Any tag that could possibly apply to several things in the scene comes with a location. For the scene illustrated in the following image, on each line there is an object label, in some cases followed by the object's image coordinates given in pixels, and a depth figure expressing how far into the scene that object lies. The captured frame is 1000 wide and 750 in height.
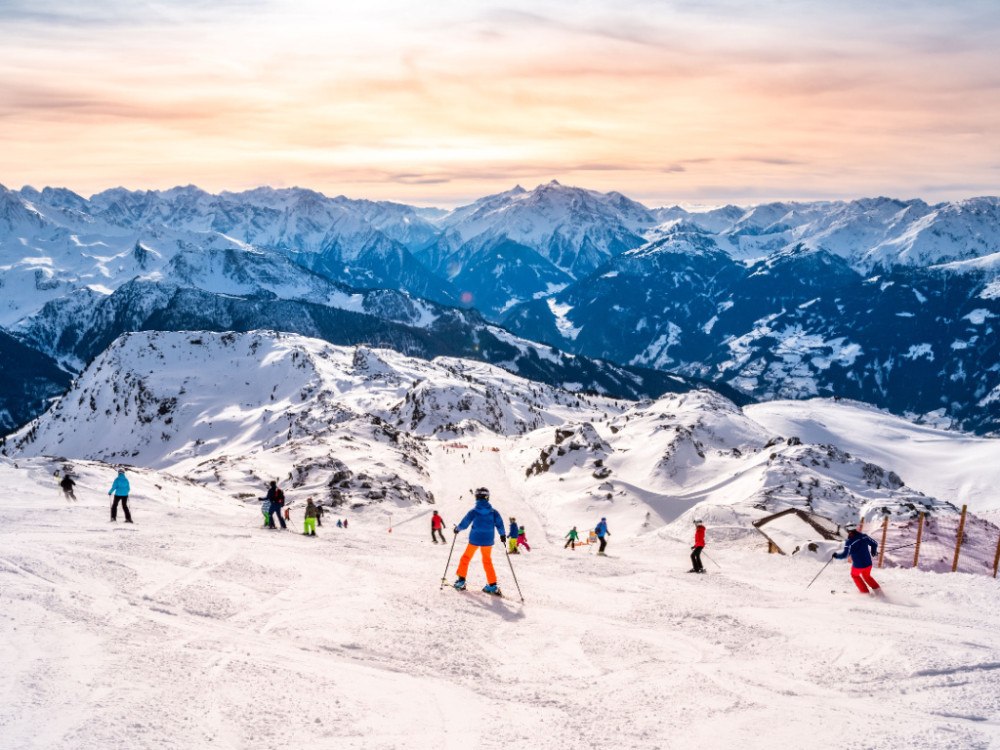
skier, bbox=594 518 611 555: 29.91
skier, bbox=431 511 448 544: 32.97
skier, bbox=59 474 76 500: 30.16
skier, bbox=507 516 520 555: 27.88
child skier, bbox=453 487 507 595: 17.97
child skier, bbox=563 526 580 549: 35.19
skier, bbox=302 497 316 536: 29.89
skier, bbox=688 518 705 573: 22.97
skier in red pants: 19.09
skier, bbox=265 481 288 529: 30.02
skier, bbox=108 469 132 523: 25.67
